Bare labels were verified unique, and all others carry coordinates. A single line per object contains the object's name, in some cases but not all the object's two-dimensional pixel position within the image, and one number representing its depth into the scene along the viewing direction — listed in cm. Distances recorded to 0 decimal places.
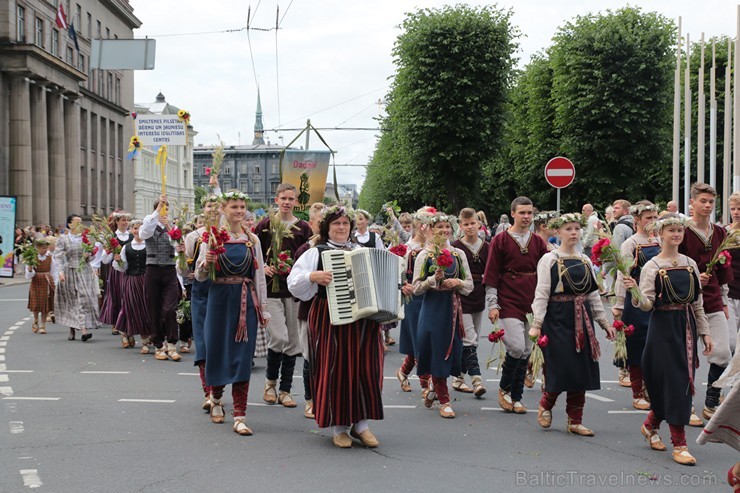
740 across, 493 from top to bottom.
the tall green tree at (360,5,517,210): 3572
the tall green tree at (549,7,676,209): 3759
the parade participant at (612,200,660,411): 916
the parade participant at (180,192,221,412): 864
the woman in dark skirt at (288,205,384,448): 740
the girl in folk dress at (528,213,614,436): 789
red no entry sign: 1794
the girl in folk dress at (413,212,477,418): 892
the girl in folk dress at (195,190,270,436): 809
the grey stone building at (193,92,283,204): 14862
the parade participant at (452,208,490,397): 1008
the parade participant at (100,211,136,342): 1478
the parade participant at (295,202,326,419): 778
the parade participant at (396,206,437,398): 1041
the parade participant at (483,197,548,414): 899
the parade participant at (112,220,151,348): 1377
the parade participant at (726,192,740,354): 933
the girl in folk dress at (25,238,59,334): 1716
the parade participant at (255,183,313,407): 933
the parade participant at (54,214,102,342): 1589
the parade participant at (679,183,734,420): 852
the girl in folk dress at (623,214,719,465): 709
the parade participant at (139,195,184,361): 1308
